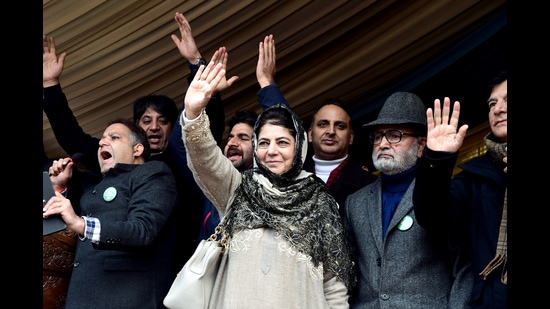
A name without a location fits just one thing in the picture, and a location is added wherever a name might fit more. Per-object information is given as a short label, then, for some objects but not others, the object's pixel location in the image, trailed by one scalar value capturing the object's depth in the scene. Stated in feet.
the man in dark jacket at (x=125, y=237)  12.04
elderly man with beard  11.76
